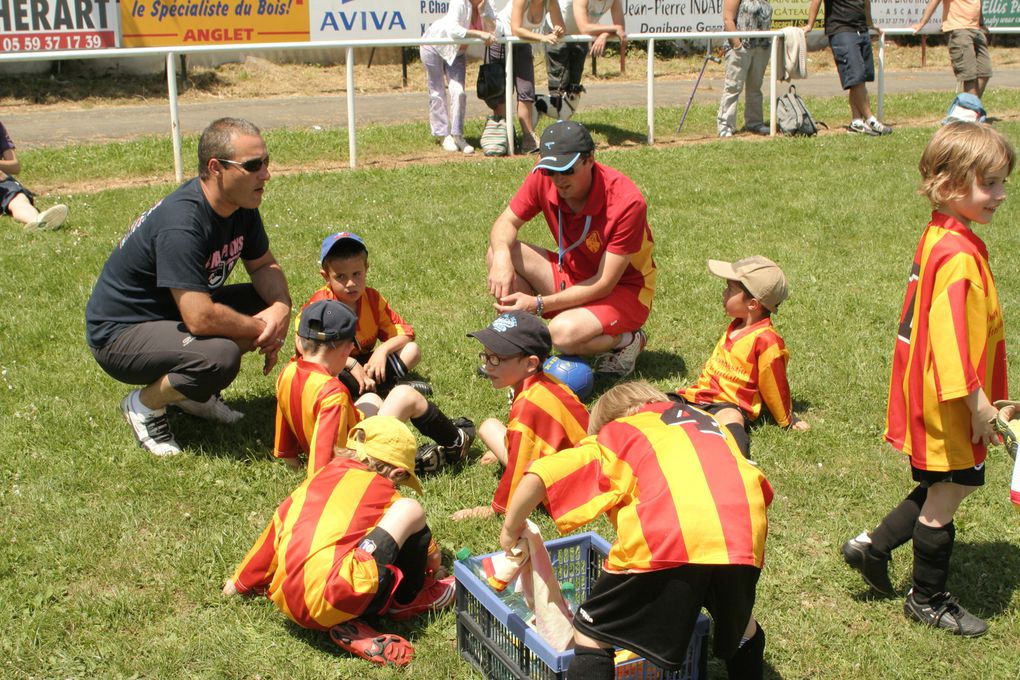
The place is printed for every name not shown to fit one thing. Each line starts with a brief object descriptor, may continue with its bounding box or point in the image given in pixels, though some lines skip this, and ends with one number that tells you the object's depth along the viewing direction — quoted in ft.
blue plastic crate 11.27
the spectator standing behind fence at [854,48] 42.29
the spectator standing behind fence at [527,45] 39.75
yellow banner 52.01
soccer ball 19.77
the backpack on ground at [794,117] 43.32
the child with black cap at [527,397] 14.89
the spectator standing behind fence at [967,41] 45.44
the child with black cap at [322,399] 14.89
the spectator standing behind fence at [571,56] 41.52
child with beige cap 18.43
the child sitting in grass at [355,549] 12.35
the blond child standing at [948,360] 12.29
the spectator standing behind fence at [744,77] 43.42
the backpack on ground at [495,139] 39.83
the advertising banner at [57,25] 49.88
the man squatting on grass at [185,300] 17.21
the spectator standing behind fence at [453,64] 39.99
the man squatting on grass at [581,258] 19.53
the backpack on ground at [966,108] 35.40
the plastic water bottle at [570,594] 13.17
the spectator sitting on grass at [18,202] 30.04
